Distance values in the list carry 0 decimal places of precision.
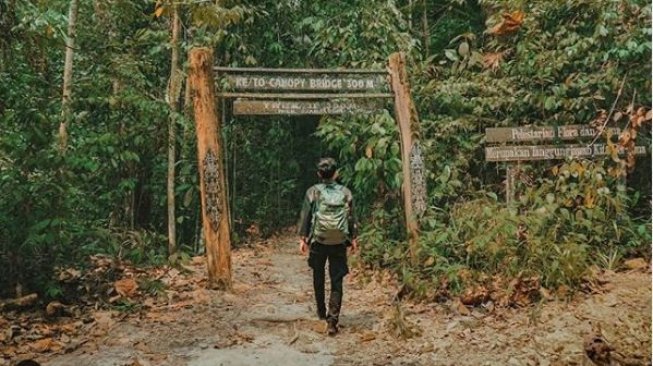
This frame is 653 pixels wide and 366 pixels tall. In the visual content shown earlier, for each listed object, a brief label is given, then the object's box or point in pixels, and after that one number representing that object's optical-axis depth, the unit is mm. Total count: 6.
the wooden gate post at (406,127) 8289
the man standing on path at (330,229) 6234
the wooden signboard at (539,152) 7805
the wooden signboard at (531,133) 7832
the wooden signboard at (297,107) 7910
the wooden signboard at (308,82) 7945
